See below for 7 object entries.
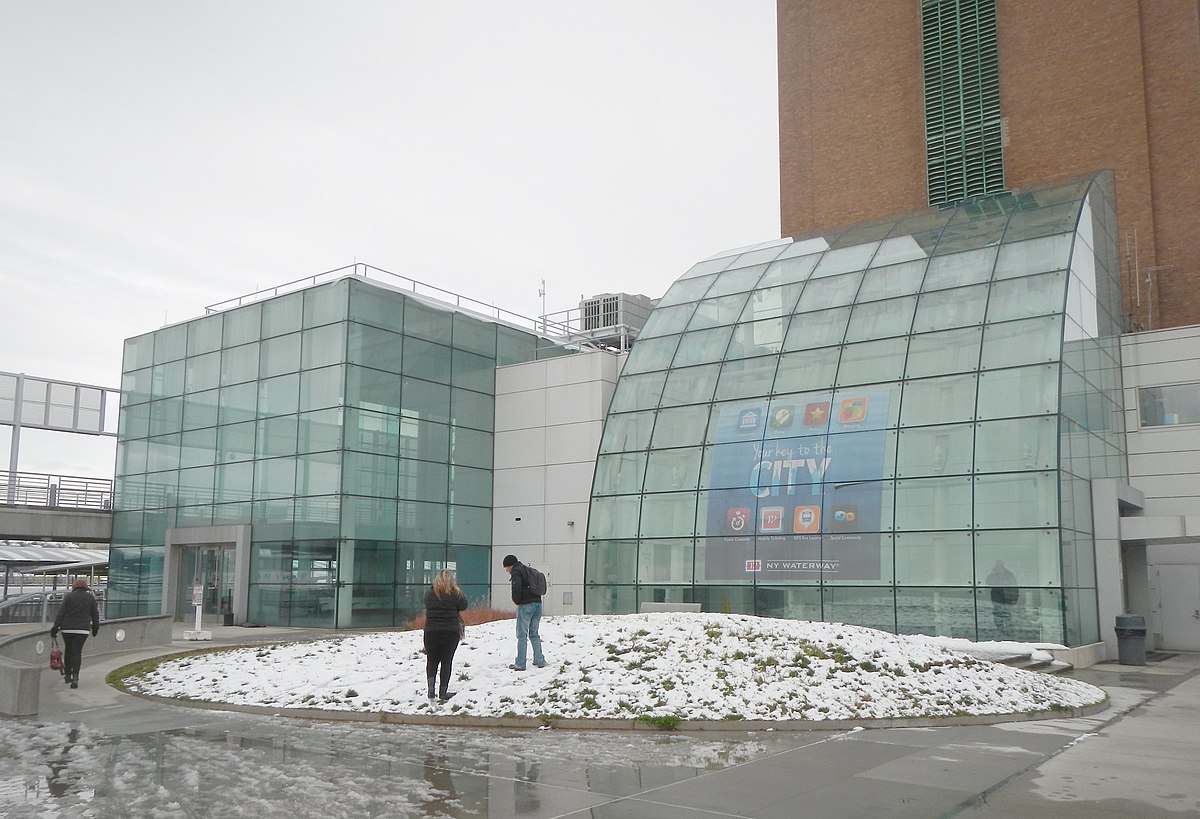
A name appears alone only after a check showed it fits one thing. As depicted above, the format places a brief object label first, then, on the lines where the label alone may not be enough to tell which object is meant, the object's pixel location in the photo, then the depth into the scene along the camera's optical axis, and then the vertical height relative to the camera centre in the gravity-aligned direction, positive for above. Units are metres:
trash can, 21.33 -1.71
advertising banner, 24.33 +1.50
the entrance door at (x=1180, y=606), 26.16 -1.32
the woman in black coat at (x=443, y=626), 13.15 -0.97
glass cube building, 31.06 +2.87
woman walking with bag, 15.66 -1.16
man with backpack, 14.09 -0.70
